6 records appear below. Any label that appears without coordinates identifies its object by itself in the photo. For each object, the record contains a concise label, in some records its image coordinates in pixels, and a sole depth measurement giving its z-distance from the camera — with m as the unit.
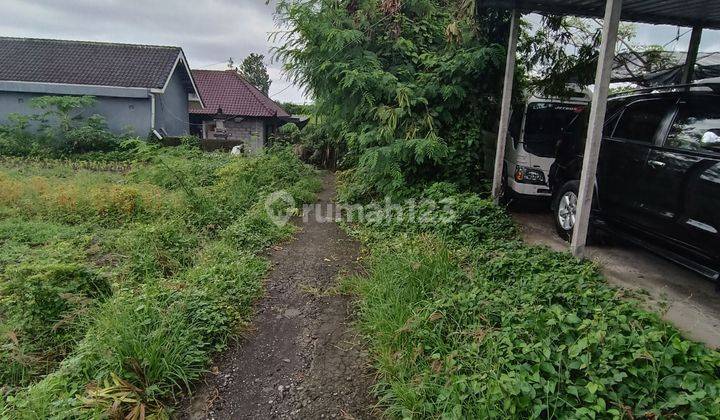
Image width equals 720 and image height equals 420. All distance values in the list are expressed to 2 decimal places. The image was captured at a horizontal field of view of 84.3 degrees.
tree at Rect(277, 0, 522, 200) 6.29
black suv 3.22
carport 3.83
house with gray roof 15.90
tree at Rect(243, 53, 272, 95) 47.16
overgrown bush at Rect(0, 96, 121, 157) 14.16
